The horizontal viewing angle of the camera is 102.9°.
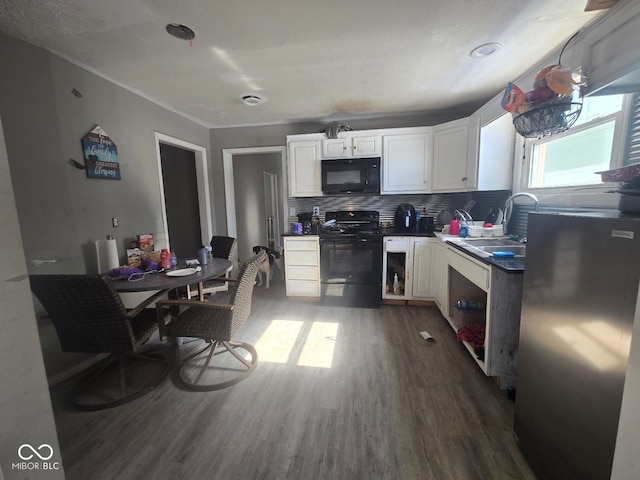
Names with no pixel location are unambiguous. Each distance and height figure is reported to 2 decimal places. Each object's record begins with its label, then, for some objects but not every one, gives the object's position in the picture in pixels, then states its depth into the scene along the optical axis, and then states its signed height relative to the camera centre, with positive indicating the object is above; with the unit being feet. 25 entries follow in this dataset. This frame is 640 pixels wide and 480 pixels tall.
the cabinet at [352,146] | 10.43 +2.44
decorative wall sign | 6.76 +1.51
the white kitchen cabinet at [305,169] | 10.82 +1.59
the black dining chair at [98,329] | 4.55 -2.46
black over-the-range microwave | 10.42 +1.22
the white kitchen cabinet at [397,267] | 9.87 -2.45
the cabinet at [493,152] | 8.12 +1.63
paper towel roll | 6.91 -1.22
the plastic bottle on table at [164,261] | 6.92 -1.41
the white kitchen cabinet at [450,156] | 9.04 +1.76
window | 4.95 +1.25
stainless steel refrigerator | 2.54 -1.60
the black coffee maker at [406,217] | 10.63 -0.52
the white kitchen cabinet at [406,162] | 10.14 +1.70
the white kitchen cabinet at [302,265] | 10.57 -2.46
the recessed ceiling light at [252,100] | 8.61 +3.70
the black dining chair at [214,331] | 5.57 -2.74
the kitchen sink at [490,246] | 6.23 -1.16
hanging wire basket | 4.26 +1.46
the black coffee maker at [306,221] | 11.32 -0.68
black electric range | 9.91 -2.47
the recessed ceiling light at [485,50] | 5.86 +3.63
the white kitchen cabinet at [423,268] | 9.64 -2.41
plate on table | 6.26 -1.60
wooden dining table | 5.49 -1.65
